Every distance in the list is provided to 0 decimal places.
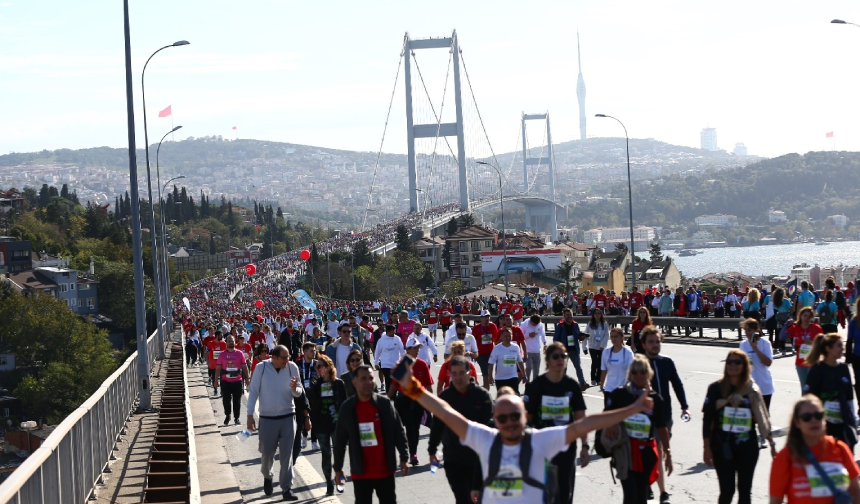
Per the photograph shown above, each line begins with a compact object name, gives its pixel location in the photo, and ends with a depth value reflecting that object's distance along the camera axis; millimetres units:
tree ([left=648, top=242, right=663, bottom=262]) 127506
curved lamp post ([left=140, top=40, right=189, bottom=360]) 36531
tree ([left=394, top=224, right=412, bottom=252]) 109438
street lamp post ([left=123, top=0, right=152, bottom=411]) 19875
